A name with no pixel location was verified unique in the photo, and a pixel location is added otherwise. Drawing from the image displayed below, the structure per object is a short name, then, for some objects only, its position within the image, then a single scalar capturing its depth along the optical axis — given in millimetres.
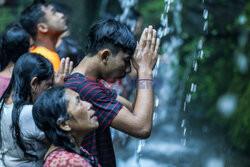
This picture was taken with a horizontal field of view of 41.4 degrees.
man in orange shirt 3229
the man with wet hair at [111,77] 1858
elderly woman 1794
